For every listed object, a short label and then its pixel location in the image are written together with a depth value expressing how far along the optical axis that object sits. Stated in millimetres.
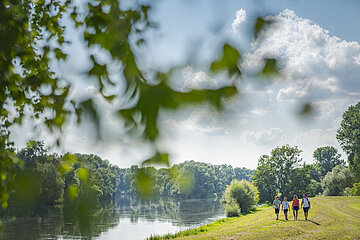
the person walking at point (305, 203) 20547
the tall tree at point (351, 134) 54581
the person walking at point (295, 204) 21812
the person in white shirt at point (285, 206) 22016
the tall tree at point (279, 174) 59469
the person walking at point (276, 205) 23125
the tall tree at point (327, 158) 93725
